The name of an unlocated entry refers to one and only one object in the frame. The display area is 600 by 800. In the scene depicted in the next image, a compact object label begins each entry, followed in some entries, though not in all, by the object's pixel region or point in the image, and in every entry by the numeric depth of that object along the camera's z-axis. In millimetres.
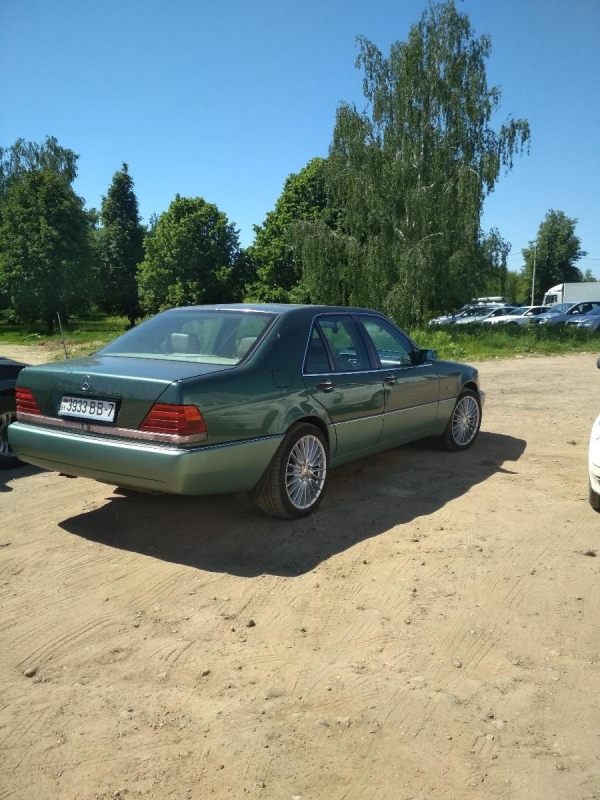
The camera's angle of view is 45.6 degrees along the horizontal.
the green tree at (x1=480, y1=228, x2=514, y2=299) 30672
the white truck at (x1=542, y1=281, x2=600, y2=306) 51812
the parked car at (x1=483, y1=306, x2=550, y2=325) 40581
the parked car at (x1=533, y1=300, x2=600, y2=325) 36438
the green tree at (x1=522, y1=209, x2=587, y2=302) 72750
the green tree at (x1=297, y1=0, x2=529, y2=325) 28844
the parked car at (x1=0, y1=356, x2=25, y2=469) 6559
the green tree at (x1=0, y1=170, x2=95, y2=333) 42969
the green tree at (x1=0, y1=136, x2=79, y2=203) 58000
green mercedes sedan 4336
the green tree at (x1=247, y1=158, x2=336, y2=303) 46938
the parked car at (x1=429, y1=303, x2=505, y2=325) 41934
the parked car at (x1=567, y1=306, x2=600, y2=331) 32966
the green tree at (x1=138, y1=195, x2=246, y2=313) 52312
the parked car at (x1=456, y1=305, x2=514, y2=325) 42312
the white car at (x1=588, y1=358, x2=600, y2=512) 5336
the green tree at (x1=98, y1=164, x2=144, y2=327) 61406
